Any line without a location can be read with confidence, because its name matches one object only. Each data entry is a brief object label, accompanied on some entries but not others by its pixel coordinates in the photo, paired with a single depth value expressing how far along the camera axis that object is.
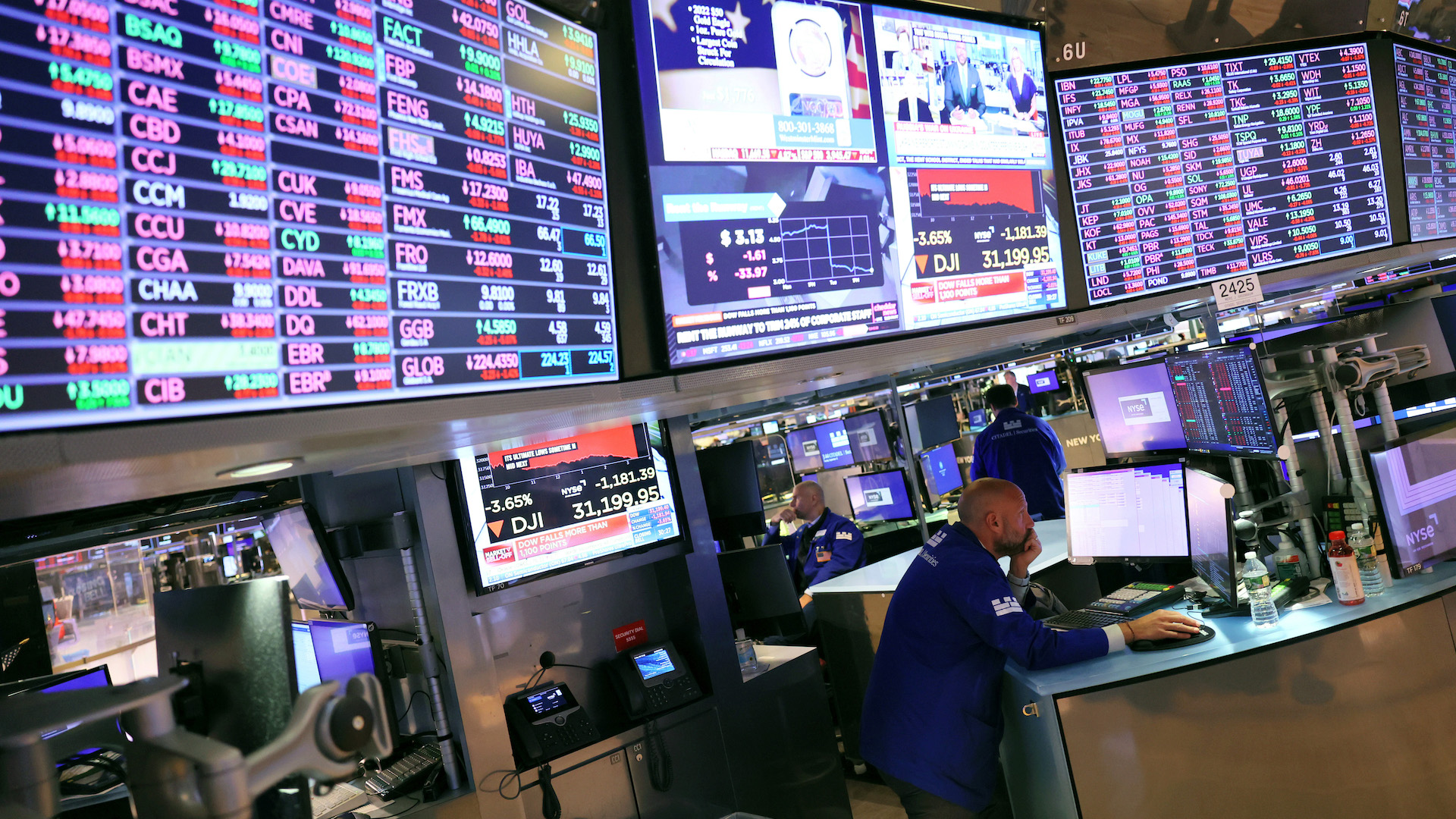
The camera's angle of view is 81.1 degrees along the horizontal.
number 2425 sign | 3.30
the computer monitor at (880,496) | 6.87
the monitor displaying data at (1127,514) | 2.94
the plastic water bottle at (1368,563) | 2.56
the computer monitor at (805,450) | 7.98
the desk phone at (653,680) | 3.26
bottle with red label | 2.50
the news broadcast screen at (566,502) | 2.98
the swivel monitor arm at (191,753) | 1.19
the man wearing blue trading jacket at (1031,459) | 5.29
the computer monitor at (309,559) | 3.01
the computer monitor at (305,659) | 3.01
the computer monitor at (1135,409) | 3.30
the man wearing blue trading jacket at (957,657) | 2.50
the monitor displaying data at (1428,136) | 3.67
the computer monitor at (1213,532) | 2.59
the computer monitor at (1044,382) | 9.44
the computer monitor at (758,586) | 4.05
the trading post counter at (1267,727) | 2.32
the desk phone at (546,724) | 2.95
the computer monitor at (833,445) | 7.58
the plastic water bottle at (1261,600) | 2.53
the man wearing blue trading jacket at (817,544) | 5.41
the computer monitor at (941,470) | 7.60
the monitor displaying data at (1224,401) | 2.67
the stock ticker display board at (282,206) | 1.10
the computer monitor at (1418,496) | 2.53
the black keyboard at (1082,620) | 2.77
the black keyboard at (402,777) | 2.85
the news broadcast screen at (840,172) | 2.22
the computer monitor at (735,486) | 4.43
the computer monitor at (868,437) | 7.18
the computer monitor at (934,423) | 8.13
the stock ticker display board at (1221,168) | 3.22
